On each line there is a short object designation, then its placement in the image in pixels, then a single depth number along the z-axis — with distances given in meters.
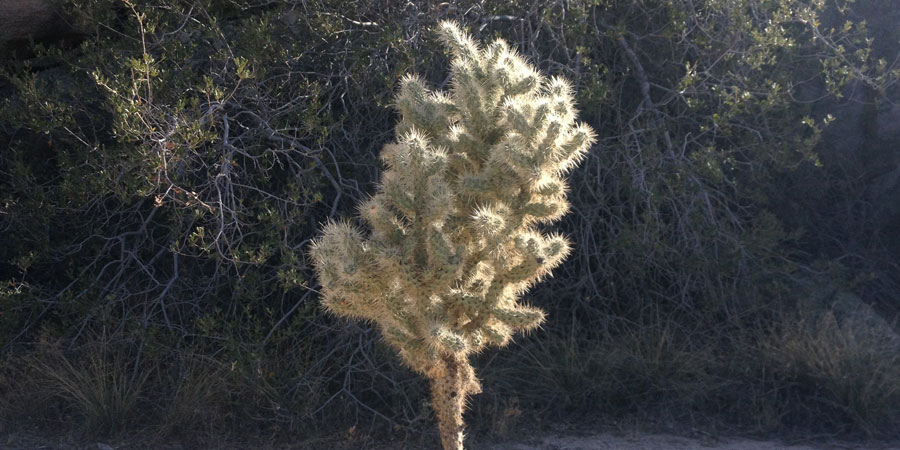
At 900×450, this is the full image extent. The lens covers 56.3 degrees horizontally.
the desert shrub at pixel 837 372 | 6.07
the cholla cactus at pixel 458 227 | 3.15
